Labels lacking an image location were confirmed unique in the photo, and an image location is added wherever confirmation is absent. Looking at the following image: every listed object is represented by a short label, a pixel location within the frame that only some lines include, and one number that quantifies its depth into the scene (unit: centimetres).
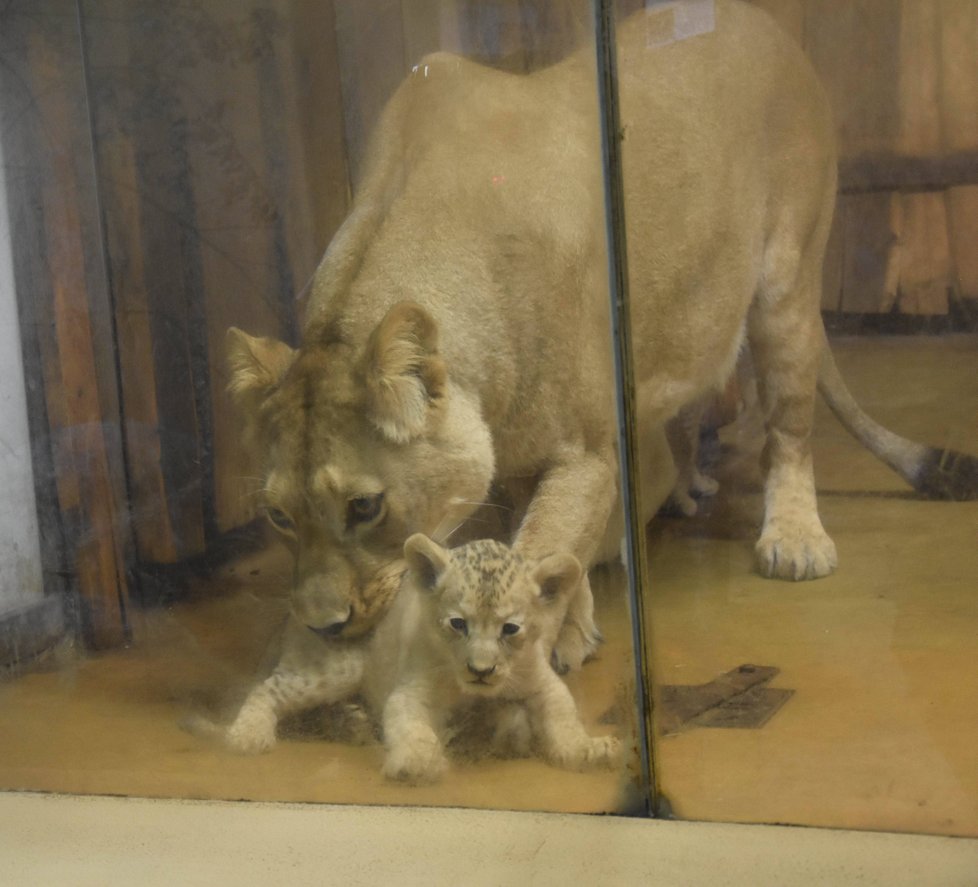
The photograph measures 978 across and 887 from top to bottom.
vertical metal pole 231
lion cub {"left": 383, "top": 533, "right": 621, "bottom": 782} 233
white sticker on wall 231
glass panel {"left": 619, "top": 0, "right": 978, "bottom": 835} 218
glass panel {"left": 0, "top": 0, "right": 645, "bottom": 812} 235
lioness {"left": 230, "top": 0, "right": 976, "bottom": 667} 234
